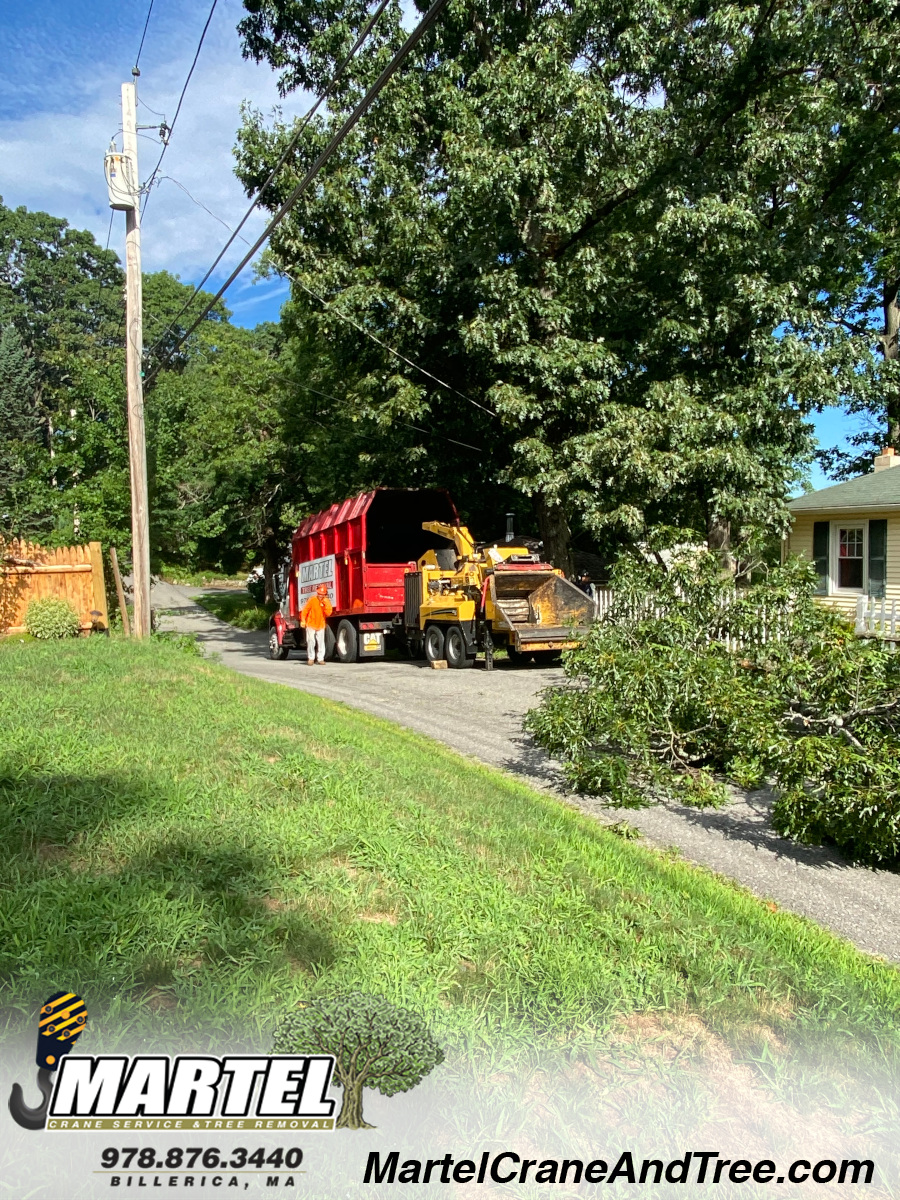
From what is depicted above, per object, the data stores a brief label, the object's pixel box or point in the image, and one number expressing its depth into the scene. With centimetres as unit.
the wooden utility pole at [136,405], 1441
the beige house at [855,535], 2011
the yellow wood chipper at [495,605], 1594
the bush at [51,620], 1595
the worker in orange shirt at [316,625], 1917
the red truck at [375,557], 1947
